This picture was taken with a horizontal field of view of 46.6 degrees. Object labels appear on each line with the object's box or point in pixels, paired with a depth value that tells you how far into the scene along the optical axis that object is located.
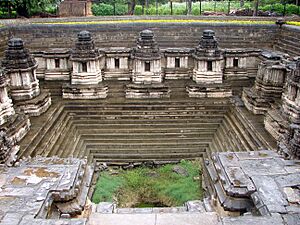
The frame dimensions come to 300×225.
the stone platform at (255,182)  7.55
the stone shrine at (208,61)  16.69
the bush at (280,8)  33.09
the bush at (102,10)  35.09
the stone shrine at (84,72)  16.27
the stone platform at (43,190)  7.22
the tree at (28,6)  27.81
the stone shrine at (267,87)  14.26
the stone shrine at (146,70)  16.41
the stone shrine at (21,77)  14.12
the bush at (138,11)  37.40
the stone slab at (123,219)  7.37
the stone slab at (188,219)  7.35
